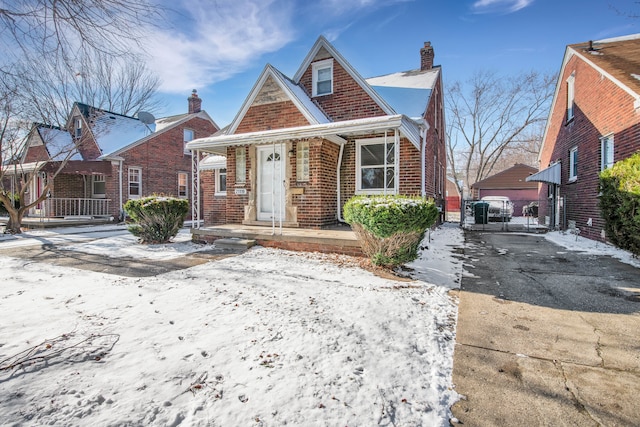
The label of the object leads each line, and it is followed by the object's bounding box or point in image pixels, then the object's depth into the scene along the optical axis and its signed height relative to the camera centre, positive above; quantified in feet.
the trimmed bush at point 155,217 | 26.13 -0.65
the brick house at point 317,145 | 28.02 +5.98
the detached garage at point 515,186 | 89.45 +6.67
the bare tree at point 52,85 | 11.75 +8.57
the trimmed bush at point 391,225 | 16.62 -0.85
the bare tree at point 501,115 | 94.63 +31.54
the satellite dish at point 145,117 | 68.86 +20.35
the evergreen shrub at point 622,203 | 20.20 +0.43
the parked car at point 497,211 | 58.46 -0.40
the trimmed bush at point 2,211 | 60.53 -0.30
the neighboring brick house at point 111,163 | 54.49 +8.58
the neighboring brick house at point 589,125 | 27.20 +8.67
